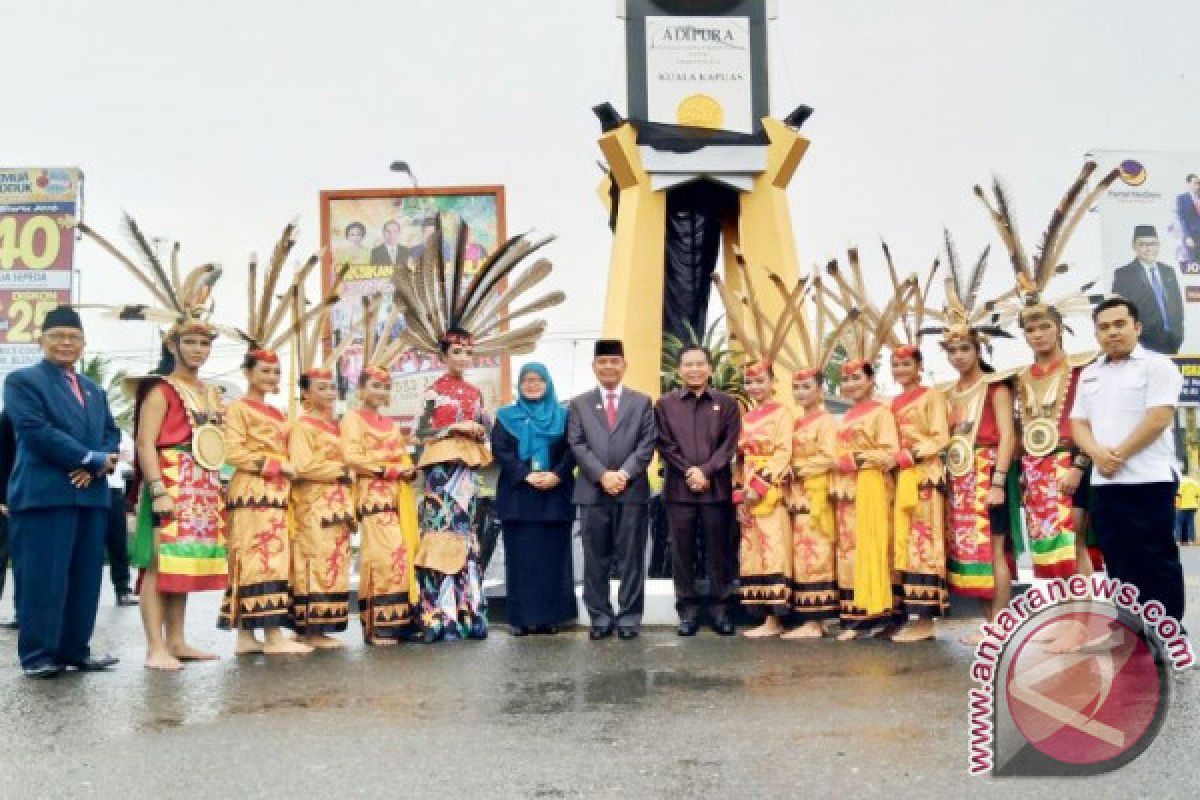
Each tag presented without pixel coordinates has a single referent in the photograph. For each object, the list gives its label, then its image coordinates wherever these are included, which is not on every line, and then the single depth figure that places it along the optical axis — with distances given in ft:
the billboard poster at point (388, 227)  68.28
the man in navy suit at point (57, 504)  18.54
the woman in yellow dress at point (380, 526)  22.11
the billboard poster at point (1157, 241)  54.54
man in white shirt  16.55
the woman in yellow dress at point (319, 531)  21.52
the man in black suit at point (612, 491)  22.63
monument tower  52.54
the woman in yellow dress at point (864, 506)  21.56
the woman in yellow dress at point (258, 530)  20.74
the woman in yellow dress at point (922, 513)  21.01
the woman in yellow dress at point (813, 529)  22.33
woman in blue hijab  23.16
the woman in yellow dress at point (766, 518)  22.50
